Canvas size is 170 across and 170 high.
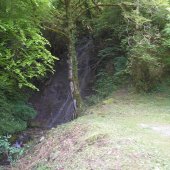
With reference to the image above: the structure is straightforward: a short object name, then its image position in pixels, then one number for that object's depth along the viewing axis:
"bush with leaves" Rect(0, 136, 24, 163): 4.77
